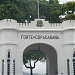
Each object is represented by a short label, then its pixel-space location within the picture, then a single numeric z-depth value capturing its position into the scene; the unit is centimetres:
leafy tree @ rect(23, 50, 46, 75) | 3630
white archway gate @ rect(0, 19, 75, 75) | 2236
